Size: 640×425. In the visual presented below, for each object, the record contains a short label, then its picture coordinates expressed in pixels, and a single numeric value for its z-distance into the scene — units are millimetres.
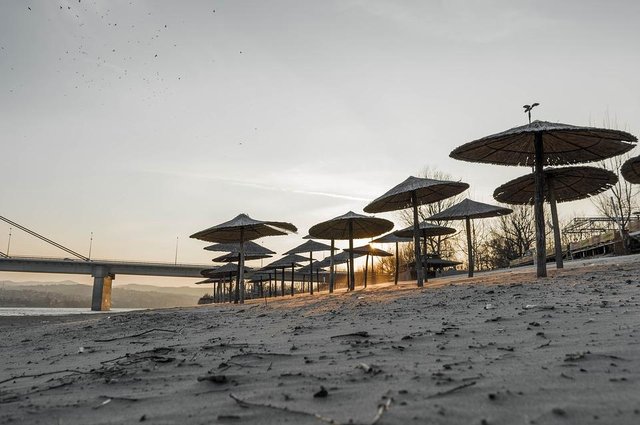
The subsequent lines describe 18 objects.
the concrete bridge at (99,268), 49344
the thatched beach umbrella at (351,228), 14414
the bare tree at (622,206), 24355
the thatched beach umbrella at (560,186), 11016
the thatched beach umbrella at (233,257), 23027
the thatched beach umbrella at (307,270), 32500
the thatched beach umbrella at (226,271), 26250
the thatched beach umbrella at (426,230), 17609
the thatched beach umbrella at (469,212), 14500
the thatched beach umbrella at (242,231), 14195
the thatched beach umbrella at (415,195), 10781
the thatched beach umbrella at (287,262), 27422
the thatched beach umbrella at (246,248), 22219
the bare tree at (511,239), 38688
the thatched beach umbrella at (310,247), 23422
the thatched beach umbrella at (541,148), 8211
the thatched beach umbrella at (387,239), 21361
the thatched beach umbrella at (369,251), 24359
